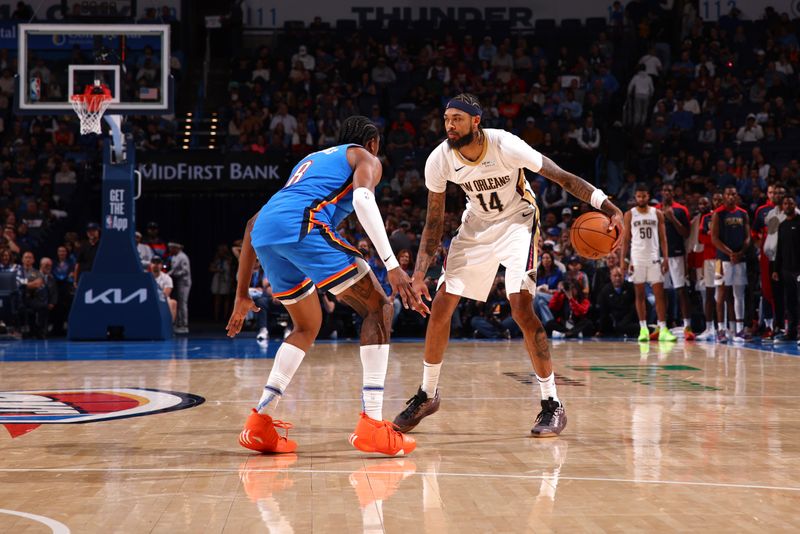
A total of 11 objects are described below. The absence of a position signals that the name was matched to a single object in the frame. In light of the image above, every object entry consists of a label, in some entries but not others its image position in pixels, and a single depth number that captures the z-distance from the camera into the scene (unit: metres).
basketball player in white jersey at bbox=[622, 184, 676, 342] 13.12
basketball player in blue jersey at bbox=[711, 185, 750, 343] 13.27
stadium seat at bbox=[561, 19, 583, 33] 23.17
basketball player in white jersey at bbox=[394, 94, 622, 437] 5.71
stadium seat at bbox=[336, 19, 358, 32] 23.25
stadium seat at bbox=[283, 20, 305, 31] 22.98
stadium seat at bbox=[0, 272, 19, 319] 14.78
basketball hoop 13.08
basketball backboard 13.08
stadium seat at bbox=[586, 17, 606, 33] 23.17
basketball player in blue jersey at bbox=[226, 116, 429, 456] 5.01
